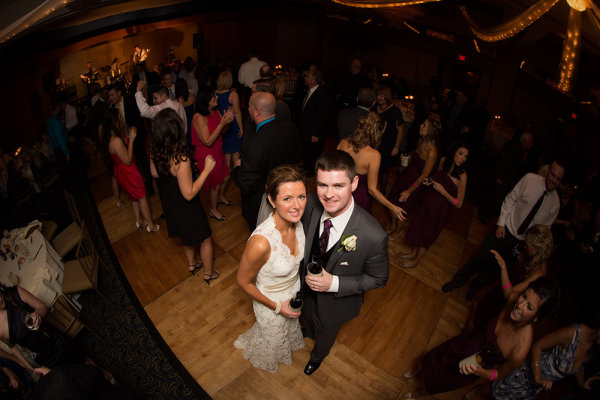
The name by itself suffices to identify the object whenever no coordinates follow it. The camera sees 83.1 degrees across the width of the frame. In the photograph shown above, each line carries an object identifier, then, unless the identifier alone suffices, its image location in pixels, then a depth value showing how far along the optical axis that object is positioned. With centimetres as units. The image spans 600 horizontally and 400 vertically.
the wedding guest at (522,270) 250
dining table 295
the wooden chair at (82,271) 293
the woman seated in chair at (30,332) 232
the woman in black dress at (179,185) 276
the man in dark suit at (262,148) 314
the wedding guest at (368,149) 315
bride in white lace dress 197
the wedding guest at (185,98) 480
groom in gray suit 201
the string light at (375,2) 331
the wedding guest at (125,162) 346
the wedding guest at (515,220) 304
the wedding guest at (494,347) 200
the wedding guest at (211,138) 368
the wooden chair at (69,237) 337
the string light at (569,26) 197
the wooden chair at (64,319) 276
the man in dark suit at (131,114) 423
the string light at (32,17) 268
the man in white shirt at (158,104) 393
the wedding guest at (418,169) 351
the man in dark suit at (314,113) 466
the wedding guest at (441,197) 328
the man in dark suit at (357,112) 387
